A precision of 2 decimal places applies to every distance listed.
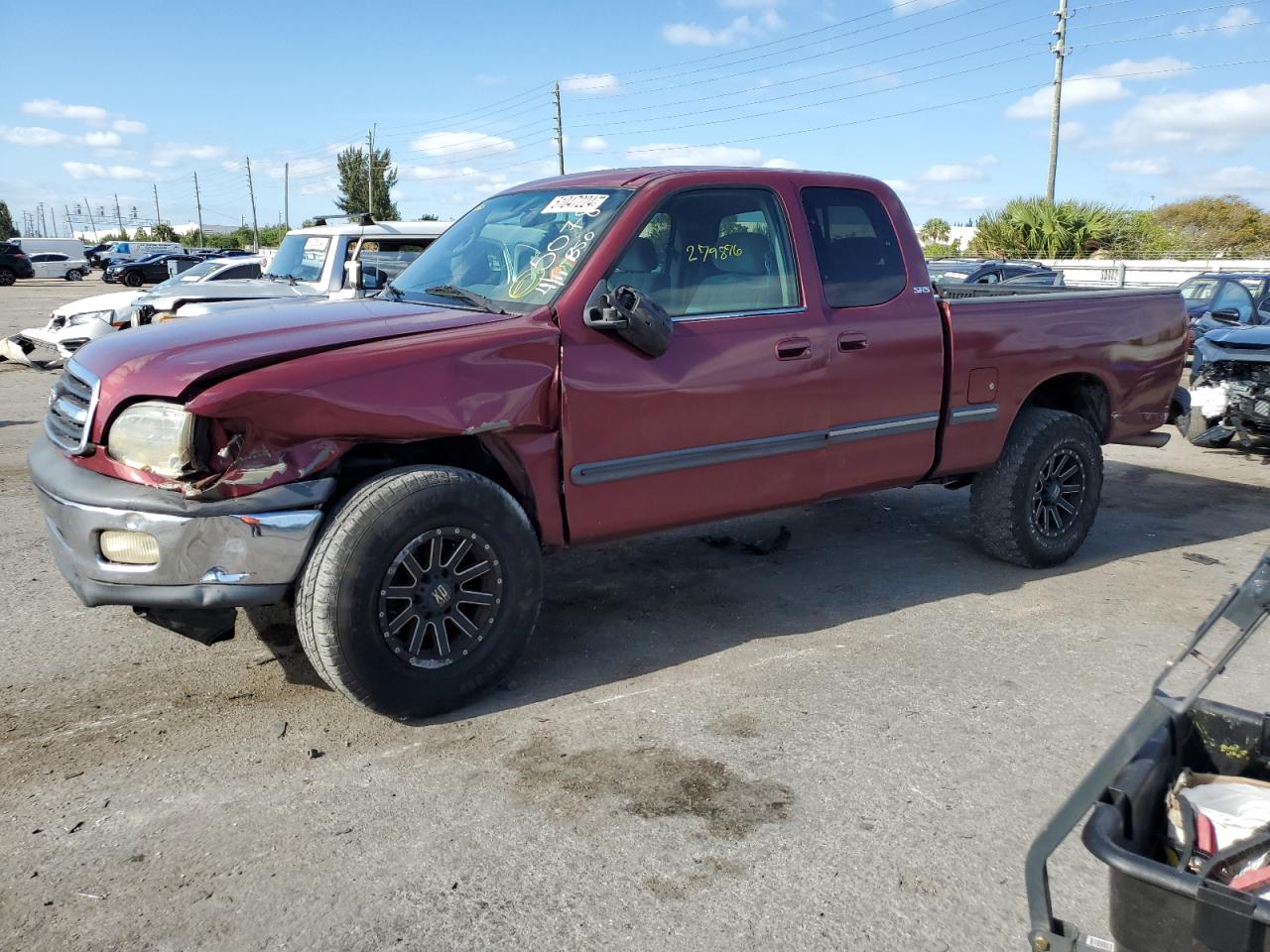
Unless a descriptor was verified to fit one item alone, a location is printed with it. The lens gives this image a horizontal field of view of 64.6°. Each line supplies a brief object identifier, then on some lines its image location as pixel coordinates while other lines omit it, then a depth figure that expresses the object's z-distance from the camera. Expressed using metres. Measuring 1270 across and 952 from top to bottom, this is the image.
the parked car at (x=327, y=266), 9.54
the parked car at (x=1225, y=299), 10.95
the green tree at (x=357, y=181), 63.38
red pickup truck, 3.28
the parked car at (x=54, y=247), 46.78
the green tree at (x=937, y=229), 65.75
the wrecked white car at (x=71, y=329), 10.80
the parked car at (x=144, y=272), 40.34
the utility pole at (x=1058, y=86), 32.12
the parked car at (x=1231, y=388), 8.60
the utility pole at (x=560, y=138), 51.16
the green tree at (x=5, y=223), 83.69
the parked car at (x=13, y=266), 40.75
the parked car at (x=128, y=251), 49.44
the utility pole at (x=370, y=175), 58.13
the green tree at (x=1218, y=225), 37.28
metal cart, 1.75
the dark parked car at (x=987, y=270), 20.06
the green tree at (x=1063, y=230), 29.67
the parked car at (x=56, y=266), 44.97
